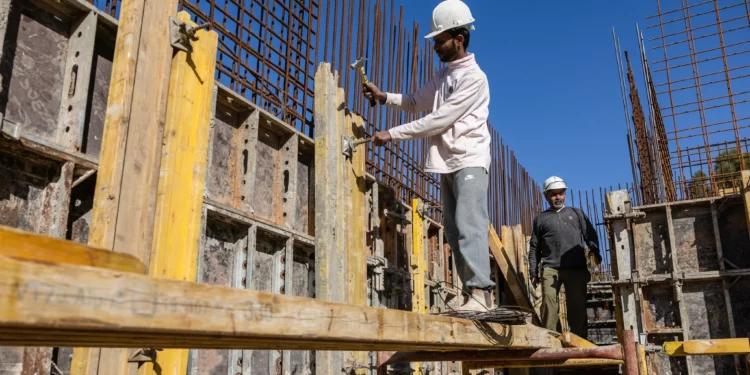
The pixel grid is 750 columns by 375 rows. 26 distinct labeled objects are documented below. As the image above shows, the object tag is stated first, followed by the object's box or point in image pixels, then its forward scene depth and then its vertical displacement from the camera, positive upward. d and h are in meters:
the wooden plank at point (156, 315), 1.19 +0.11
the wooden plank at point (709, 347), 5.52 +0.13
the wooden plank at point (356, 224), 4.83 +1.05
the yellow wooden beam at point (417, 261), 7.26 +1.13
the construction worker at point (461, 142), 4.08 +1.45
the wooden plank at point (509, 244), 9.75 +1.76
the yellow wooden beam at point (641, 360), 5.67 +0.02
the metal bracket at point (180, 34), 3.30 +1.66
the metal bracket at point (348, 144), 4.83 +1.60
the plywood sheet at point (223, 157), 4.92 +1.59
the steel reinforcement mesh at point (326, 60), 5.79 +2.91
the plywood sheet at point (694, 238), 8.16 +1.54
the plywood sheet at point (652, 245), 8.35 +1.49
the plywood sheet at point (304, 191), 5.92 +1.58
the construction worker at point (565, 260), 7.79 +1.22
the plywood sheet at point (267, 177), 5.43 +1.56
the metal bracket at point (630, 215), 8.41 +1.86
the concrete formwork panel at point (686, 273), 7.85 +1.08
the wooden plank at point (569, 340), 4.87 +0.17
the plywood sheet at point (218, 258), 4.55 +0.77
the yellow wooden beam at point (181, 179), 3.34 +0.97
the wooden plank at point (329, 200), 4.43 +1.13
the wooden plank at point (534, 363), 4.69 +0.00
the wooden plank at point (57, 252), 1.20 +0.22
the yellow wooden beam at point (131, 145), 2.83 +0.97
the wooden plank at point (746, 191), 7.54 +1.95
